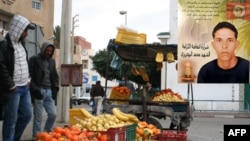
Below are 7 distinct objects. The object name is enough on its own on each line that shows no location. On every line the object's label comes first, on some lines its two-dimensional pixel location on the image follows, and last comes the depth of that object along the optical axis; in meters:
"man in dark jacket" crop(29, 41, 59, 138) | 8.58
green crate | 6.75
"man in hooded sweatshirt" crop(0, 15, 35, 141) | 6.58
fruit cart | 10.98
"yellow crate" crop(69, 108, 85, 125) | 8.24
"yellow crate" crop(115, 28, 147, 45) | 12.02
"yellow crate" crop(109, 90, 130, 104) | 12.08
